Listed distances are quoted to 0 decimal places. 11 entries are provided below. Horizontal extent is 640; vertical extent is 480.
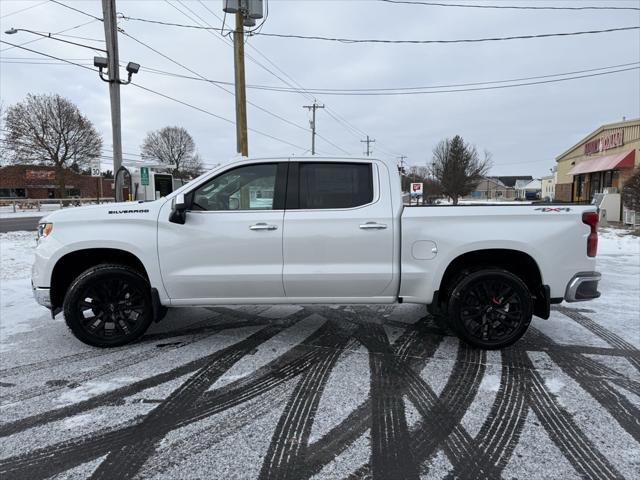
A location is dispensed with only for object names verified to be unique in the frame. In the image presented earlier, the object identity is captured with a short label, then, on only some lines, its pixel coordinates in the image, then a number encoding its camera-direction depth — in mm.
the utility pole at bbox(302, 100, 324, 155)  46088
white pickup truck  4215
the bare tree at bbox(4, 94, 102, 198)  36781
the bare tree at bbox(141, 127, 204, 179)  68625
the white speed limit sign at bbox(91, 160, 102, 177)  18266
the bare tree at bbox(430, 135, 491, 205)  50031
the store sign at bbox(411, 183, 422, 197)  23630
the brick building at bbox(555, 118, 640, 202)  22578
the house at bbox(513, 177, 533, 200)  111000
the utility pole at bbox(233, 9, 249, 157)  11898
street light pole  12836
